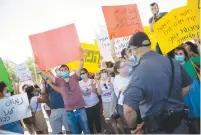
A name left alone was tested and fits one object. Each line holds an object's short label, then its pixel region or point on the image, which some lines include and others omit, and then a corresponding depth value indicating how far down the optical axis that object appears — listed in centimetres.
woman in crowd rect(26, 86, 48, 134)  633
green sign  528
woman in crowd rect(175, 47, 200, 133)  369
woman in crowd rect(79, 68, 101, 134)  605
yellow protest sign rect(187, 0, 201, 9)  403
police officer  246
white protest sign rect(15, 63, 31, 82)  809
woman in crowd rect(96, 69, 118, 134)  605
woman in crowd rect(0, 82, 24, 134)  500
